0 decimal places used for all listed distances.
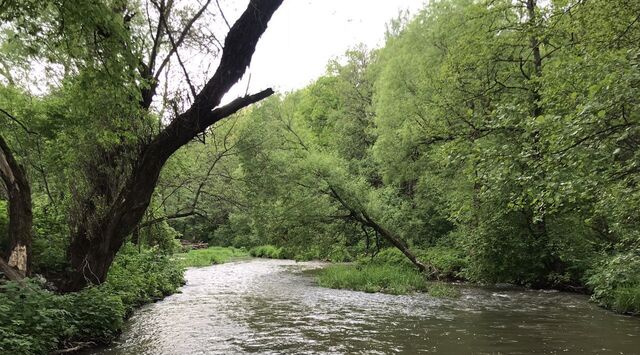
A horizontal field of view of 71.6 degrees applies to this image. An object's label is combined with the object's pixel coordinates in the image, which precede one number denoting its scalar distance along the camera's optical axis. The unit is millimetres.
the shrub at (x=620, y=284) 10298
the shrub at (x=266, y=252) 35156
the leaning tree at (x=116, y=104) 5684
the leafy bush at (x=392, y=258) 20969
